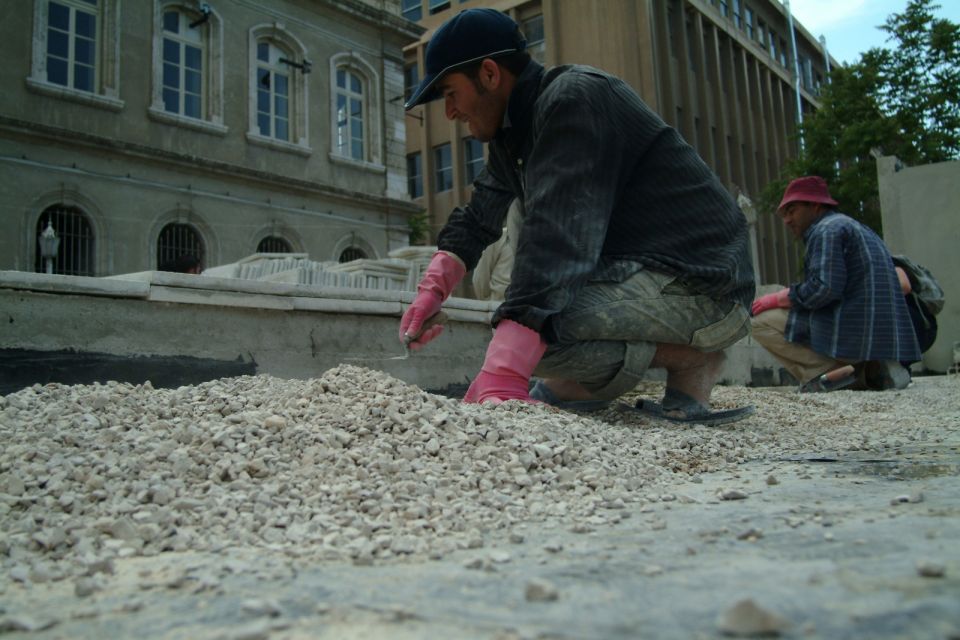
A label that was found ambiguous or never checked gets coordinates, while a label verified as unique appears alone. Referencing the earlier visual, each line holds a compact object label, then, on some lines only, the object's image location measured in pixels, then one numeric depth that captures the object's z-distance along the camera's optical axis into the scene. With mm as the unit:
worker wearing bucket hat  5238
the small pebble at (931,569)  938
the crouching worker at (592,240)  2482
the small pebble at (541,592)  951
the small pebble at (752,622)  801
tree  16344
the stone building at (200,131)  11055
